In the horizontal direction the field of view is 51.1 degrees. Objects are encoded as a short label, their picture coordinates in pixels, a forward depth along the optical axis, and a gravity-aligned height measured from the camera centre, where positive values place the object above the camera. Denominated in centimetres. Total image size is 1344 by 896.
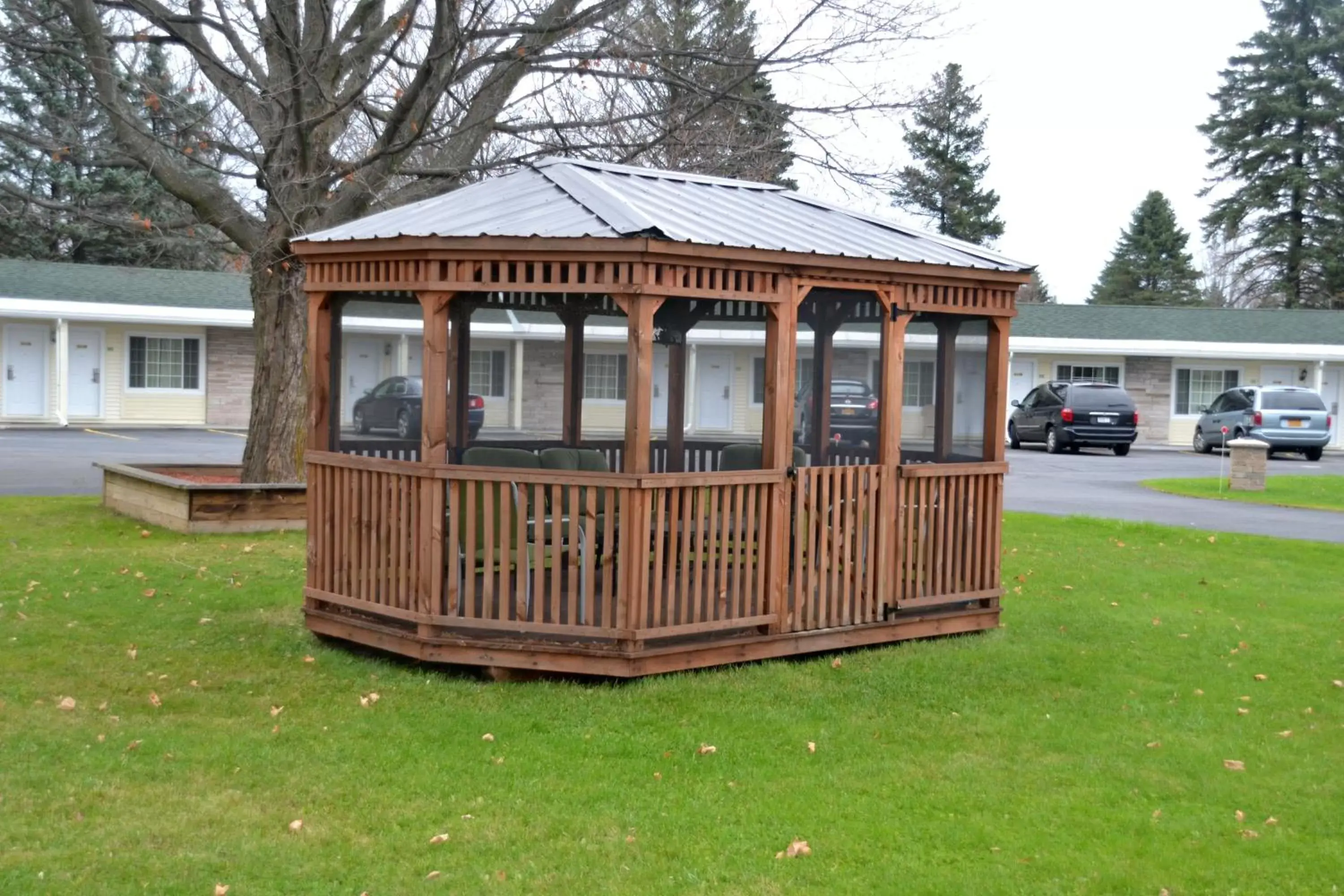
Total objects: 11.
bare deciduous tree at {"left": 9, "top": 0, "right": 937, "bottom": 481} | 1287 +290
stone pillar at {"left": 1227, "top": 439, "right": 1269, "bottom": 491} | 2066 -82
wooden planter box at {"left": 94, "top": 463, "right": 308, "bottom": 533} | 1336 -113
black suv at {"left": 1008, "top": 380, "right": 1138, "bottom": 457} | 2989 -24
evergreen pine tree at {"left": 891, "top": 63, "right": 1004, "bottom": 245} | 4609 +769
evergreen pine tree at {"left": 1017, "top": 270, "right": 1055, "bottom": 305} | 5944 +511
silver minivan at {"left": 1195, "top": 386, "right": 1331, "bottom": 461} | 3016 -19
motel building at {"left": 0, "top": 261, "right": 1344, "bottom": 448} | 3023 +116
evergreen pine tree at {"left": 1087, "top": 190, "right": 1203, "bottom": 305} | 5659 +579
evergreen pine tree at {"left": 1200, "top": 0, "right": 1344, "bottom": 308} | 5047 +962
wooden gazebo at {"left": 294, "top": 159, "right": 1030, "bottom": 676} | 768 -50
